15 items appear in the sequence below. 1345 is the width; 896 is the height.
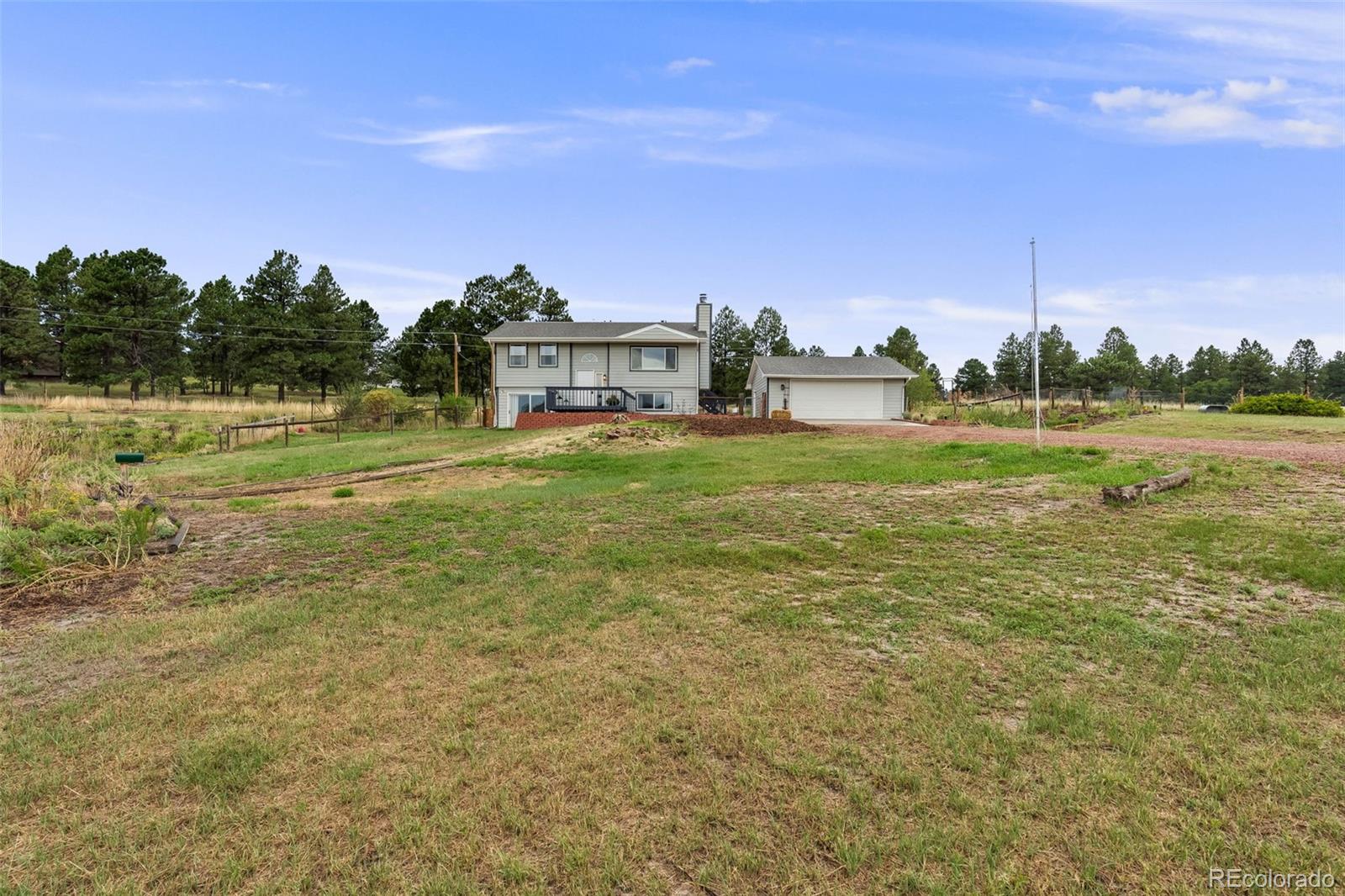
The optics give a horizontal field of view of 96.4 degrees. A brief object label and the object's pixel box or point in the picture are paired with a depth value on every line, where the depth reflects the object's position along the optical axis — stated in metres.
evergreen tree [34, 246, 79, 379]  53.00
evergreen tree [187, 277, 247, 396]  52.38
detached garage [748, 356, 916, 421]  33.88
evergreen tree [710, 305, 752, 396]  54.19
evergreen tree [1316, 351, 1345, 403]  78.54
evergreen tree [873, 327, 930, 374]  54.28
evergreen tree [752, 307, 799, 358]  55.94
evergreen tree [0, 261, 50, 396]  47.78
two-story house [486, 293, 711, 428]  32.38
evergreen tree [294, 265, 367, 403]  51.91
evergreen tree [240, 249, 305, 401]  50.94
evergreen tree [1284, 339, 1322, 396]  80.81
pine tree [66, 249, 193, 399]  46.81
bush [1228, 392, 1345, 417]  27.56
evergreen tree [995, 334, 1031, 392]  64.74
